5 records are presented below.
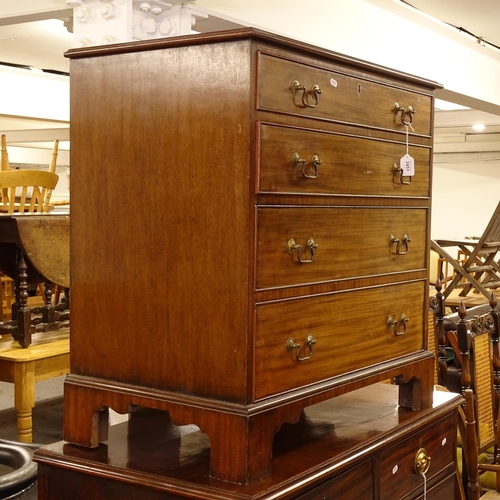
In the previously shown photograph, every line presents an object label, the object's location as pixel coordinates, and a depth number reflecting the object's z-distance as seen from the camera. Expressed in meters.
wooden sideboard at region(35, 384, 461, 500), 1.60
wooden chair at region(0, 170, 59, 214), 4.71
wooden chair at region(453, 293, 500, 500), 3.21
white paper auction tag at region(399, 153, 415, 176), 1.96
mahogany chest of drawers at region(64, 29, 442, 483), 1.54
